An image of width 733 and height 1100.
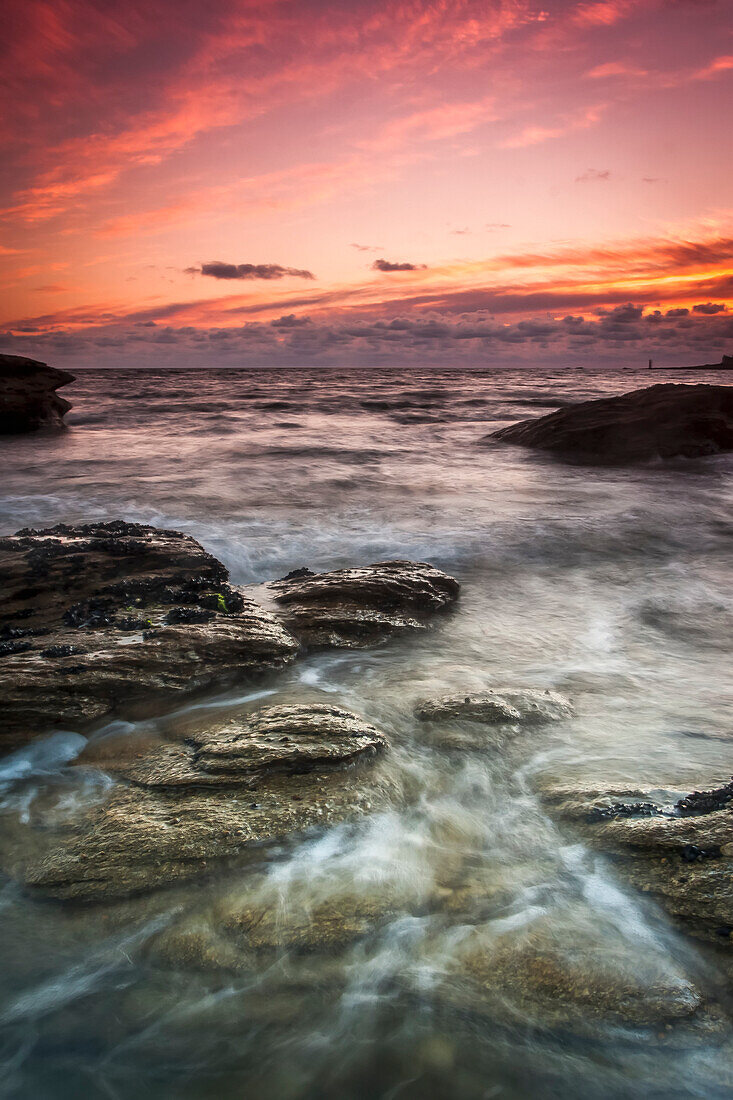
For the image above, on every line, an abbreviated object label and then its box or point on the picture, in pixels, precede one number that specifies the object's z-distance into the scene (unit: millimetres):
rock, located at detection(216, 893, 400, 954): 2707
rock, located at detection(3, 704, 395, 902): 3016
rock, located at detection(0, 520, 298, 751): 4430
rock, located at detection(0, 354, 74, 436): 21062
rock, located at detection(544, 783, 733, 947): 2744
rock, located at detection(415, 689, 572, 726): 4441
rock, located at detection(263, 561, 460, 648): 5832
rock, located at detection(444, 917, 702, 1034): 2420
